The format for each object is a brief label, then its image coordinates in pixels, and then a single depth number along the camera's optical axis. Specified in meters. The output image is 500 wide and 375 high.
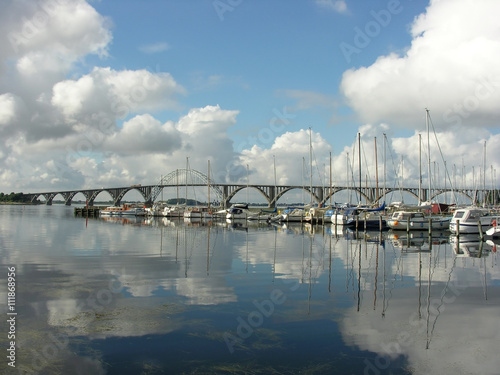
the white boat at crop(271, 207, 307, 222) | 77.12
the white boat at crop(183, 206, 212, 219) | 92.44
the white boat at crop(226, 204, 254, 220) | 86.89
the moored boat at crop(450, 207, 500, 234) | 46.41
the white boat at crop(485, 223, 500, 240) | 43.42
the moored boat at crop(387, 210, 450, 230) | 53.44
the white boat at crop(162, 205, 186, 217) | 101.40
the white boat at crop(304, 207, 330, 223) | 75.50
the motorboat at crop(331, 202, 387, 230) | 58.81
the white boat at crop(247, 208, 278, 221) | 83.25
